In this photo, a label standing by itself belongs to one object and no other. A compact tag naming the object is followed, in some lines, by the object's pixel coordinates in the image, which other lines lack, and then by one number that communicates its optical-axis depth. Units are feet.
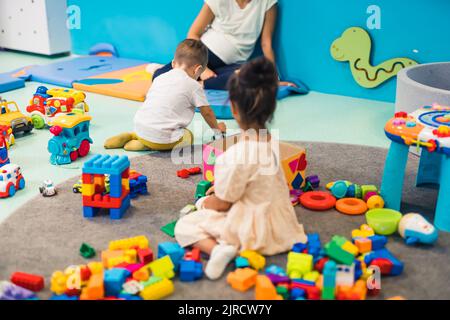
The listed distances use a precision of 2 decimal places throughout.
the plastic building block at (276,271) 4.94
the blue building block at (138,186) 6.66
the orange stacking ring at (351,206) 6.23
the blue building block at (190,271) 4.96
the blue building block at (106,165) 5.95
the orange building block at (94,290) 4.64
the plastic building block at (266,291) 4.64
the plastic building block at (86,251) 5.37
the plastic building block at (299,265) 4.98
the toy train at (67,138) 7.54
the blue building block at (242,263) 5.09
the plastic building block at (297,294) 4.72
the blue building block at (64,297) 4.64
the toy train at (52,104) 8.98
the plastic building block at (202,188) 6.43
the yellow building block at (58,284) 4.77
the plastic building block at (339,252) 4.88
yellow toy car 8.52
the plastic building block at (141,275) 4.89
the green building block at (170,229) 5.76
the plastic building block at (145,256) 5.18
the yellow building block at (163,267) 4.96
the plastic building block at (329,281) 4.61
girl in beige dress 5.05
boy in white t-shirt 7.79
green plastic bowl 5.74
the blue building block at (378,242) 5.45
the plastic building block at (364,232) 5.66
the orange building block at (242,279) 4.84
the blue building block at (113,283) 4.74
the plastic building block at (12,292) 4.67
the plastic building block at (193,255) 5.21
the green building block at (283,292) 4.73
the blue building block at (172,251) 5.11
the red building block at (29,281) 4.83
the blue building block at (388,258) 5.07
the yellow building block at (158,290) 4.71
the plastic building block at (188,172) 7.22
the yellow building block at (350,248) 5.13
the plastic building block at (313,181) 6.93
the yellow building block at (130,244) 5.40
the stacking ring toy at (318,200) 6.34
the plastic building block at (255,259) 5.12
